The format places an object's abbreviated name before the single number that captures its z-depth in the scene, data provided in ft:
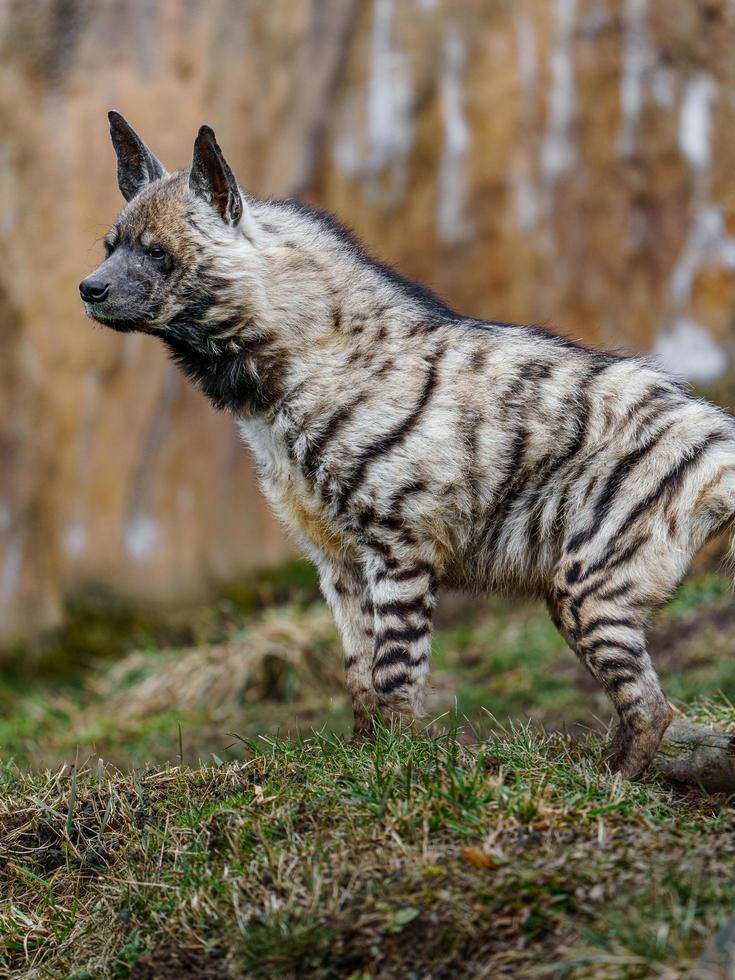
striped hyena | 30.76
